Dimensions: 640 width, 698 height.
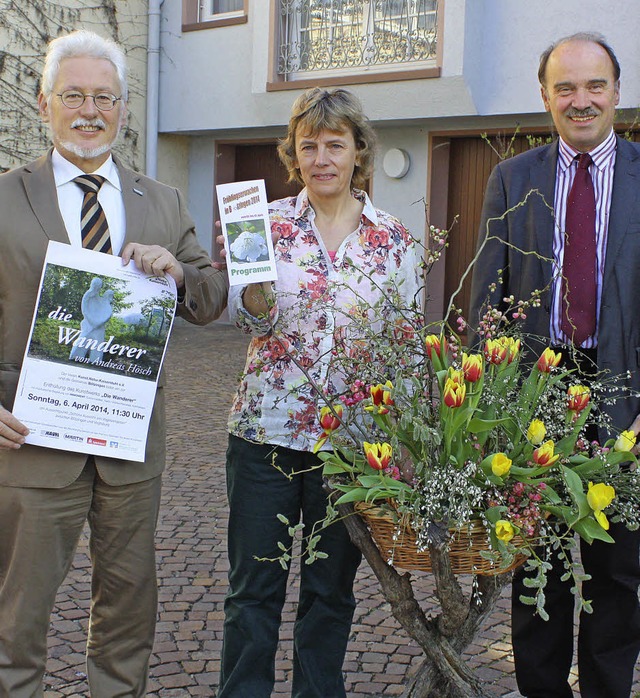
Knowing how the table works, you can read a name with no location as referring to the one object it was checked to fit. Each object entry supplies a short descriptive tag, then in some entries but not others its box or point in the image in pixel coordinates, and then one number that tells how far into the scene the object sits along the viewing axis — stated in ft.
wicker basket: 8.28
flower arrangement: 8.02
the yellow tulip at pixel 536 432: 8.06
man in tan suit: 9.44
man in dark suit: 10.33
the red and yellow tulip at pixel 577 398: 8.57
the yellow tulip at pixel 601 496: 7.85
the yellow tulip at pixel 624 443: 8.59
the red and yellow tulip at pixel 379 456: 8.10
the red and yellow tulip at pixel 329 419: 8.82
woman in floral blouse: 10.33
